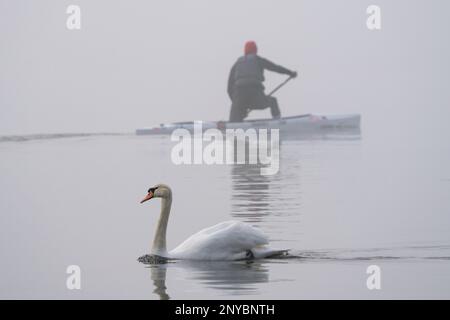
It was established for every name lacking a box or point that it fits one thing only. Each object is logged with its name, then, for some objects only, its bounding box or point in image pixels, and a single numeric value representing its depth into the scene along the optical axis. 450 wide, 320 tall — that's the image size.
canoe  36.94
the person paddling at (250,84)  36.47
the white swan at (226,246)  12.66
